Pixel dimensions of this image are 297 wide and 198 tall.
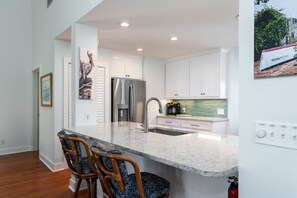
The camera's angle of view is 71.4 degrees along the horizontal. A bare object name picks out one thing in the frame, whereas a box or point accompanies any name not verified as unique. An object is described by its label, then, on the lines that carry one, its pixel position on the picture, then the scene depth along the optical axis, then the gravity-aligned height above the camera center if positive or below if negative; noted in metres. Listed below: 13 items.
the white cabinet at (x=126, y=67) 4.51 +0.76
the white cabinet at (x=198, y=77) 4.25 +0.51
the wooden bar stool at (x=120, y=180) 1.25 -0.52
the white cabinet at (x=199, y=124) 4.00 -0.51
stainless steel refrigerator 4.34 +0.00
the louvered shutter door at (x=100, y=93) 4.12 +0.14
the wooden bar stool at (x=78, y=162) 1.90 -0.60
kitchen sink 2.45 -0.40
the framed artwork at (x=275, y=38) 0.89 +0.28
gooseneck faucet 2.31 -0.29
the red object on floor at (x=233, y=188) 1.14 -0.50
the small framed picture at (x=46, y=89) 3.79 +0.20
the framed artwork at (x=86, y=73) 2.88 +0.38
